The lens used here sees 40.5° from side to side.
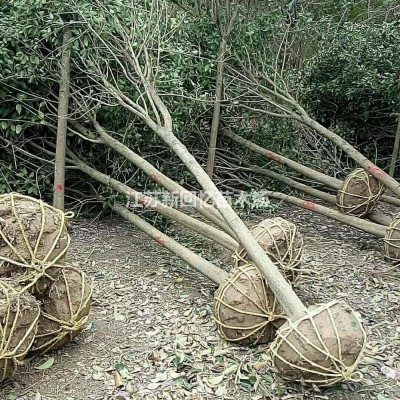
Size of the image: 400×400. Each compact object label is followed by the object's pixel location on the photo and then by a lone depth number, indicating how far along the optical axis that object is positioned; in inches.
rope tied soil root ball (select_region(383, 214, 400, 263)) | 204.1
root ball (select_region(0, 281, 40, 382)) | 114.3
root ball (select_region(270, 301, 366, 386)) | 114.8
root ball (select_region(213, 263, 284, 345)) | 138.7
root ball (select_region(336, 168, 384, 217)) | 236.4
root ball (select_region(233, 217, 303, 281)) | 157.2
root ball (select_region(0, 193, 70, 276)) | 126.2
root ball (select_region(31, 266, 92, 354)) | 133.4
